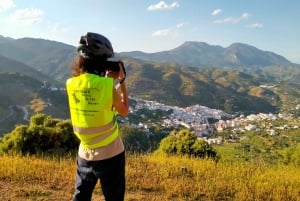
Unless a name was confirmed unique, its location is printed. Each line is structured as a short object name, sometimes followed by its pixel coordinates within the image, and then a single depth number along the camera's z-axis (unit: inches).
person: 74.5
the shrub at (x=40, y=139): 265.3
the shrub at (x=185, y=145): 272.6
